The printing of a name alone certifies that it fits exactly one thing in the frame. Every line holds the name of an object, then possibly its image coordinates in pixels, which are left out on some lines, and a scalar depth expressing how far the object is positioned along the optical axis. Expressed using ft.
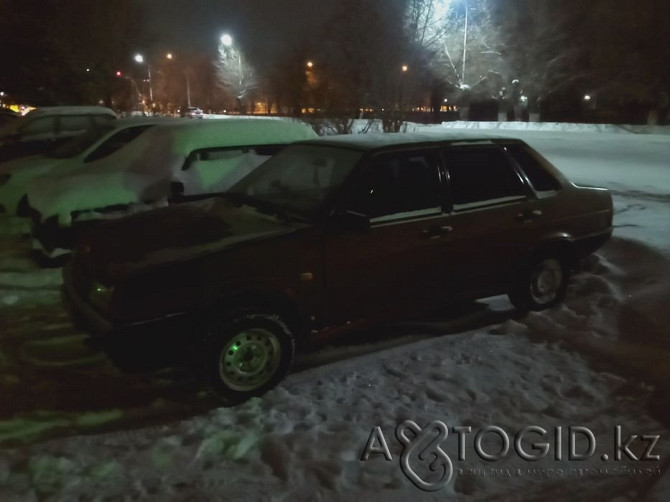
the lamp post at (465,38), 116.16
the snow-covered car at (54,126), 43.65
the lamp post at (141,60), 114.90
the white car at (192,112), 156.93
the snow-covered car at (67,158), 27.73
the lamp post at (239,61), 196.67
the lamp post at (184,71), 178.50
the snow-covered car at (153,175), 21.90
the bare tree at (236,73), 198.80
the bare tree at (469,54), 123.65
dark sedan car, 12.73
